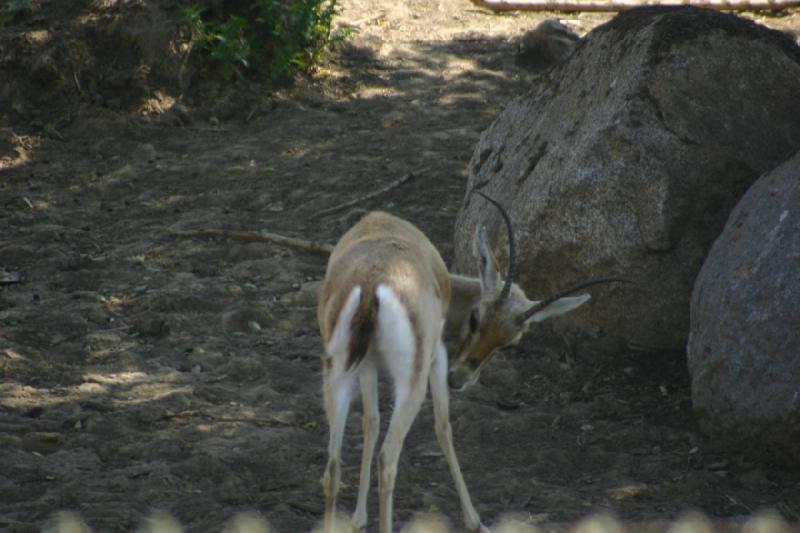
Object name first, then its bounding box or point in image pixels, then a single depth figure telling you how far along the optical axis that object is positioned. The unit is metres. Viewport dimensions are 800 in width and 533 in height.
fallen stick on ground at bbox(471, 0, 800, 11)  21.73
